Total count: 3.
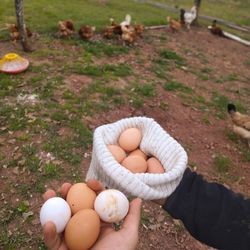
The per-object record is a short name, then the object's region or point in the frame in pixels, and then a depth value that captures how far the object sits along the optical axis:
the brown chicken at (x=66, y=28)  5.92
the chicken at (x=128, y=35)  6.17
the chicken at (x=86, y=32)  6.00
